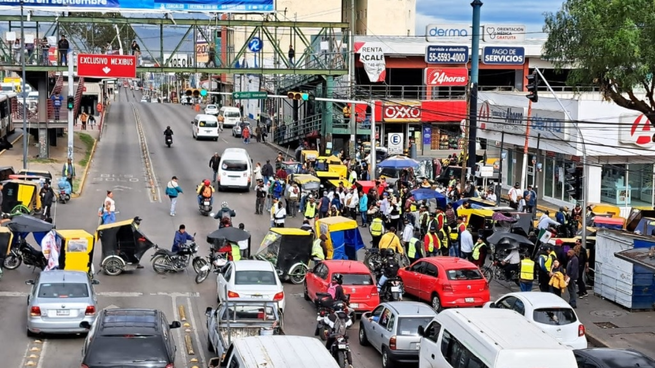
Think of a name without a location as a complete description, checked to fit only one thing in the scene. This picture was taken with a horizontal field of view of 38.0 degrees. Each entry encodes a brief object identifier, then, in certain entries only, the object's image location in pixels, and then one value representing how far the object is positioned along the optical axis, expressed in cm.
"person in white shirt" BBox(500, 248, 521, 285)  2780
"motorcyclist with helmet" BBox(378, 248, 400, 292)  2550
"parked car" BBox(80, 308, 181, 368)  1535
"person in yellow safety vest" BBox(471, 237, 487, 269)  2804
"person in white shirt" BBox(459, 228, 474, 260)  2909
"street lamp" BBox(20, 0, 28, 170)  4631
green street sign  5529
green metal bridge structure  5244
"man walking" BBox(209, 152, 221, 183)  4559
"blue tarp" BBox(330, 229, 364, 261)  2944
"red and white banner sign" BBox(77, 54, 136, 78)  5091
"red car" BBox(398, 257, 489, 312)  2366
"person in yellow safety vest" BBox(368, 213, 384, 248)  3141
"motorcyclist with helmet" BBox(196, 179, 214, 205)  3781
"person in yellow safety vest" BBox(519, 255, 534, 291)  2519
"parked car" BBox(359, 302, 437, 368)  1909
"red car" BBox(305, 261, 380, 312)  2333
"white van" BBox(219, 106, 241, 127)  8119
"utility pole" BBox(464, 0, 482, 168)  3872
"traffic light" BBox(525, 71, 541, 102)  3381
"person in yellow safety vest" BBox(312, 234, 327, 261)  2753
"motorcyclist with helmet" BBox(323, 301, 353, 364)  1902
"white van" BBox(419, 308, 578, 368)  1428
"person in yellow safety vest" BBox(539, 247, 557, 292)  2508
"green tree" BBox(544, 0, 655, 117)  3192
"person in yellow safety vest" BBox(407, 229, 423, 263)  2867
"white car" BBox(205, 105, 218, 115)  8994
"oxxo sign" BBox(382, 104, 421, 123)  6819
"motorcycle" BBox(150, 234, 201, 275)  2802
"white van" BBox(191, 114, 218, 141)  6769
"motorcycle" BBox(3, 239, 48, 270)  2691
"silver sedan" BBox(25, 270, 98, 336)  2041
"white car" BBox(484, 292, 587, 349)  1973
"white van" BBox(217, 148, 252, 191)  4362
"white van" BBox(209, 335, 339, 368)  1305
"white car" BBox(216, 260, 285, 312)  2197
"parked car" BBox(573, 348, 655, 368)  1602
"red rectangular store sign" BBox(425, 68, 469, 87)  6781
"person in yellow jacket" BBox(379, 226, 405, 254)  2852
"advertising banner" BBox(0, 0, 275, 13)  5278
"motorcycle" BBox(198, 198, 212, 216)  3791
